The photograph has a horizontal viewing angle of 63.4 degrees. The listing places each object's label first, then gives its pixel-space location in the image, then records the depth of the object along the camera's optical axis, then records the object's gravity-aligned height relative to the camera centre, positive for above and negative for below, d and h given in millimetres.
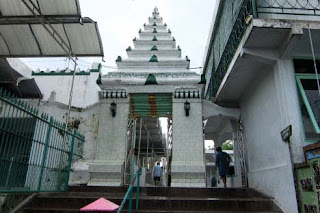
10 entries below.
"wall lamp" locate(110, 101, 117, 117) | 7998 +2256
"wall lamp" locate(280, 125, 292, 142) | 4812 +1021
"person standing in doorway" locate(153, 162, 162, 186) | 11906 +608
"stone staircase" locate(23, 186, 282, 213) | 5125 -345
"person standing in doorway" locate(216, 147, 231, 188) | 8109 +751
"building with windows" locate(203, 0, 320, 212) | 4949 +2286
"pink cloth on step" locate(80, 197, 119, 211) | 2845 -234
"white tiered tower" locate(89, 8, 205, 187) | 7379 +2135
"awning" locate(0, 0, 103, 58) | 6773 +4189
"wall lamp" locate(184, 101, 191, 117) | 7836 +2309
